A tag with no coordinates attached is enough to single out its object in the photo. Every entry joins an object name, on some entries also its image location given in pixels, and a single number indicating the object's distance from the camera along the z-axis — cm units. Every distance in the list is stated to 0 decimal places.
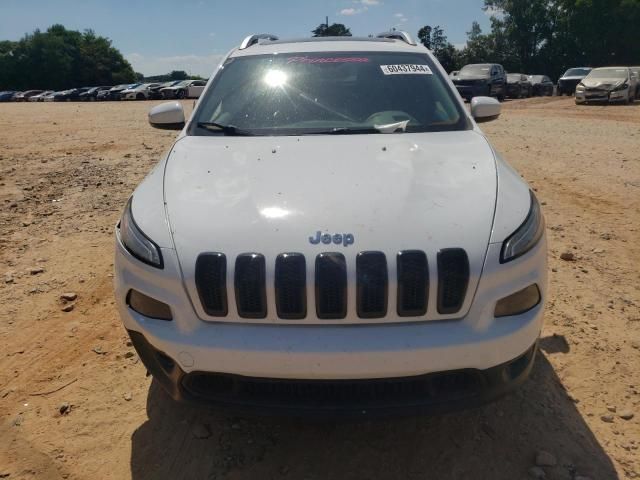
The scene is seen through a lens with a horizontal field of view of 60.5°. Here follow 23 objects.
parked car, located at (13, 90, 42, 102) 5003
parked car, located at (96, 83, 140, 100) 4266
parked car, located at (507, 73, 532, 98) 2867
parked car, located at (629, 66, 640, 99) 2303
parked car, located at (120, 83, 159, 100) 4100
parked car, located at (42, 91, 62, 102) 4738
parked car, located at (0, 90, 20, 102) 5044
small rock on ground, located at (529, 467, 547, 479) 222
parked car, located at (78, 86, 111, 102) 4556
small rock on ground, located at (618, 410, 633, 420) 257
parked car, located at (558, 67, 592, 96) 2944
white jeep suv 198
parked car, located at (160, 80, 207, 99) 3953
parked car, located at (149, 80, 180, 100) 4002
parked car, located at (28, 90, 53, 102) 4806
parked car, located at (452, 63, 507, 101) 2295
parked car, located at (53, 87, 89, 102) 4647
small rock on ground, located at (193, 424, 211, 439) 250
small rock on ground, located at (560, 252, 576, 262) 435
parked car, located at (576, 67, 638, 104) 2103
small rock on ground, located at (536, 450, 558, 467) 227
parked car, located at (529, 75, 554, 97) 3191
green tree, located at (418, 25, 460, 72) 6078
